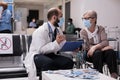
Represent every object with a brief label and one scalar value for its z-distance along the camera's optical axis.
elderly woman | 2.92
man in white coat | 2.63
